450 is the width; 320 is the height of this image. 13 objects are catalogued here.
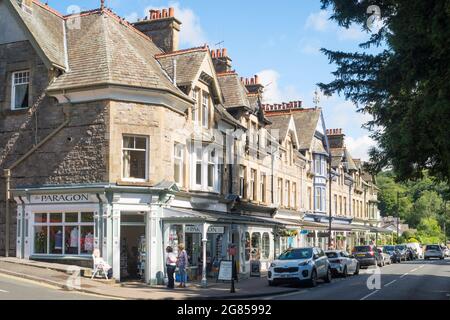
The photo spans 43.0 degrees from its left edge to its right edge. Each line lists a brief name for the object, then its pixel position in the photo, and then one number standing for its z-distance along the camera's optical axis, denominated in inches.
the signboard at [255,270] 1245.2
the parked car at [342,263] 1237.7
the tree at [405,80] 503.8
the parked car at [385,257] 1739.9
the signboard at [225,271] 978.7
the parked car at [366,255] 1601.9
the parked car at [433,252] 2440.9
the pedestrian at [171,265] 889.5
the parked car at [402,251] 2170.3
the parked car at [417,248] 2553.6
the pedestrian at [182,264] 927.0
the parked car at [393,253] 2000.5
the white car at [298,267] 965.8
